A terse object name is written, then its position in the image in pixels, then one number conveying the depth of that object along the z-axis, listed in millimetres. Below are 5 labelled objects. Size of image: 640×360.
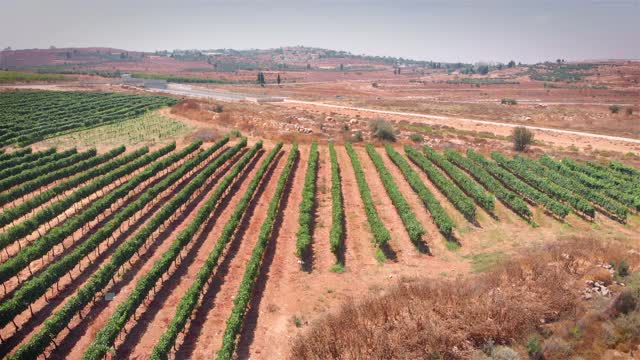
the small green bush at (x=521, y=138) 59906
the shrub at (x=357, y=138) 65438
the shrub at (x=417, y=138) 65375
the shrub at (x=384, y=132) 66062
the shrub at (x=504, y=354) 17469
